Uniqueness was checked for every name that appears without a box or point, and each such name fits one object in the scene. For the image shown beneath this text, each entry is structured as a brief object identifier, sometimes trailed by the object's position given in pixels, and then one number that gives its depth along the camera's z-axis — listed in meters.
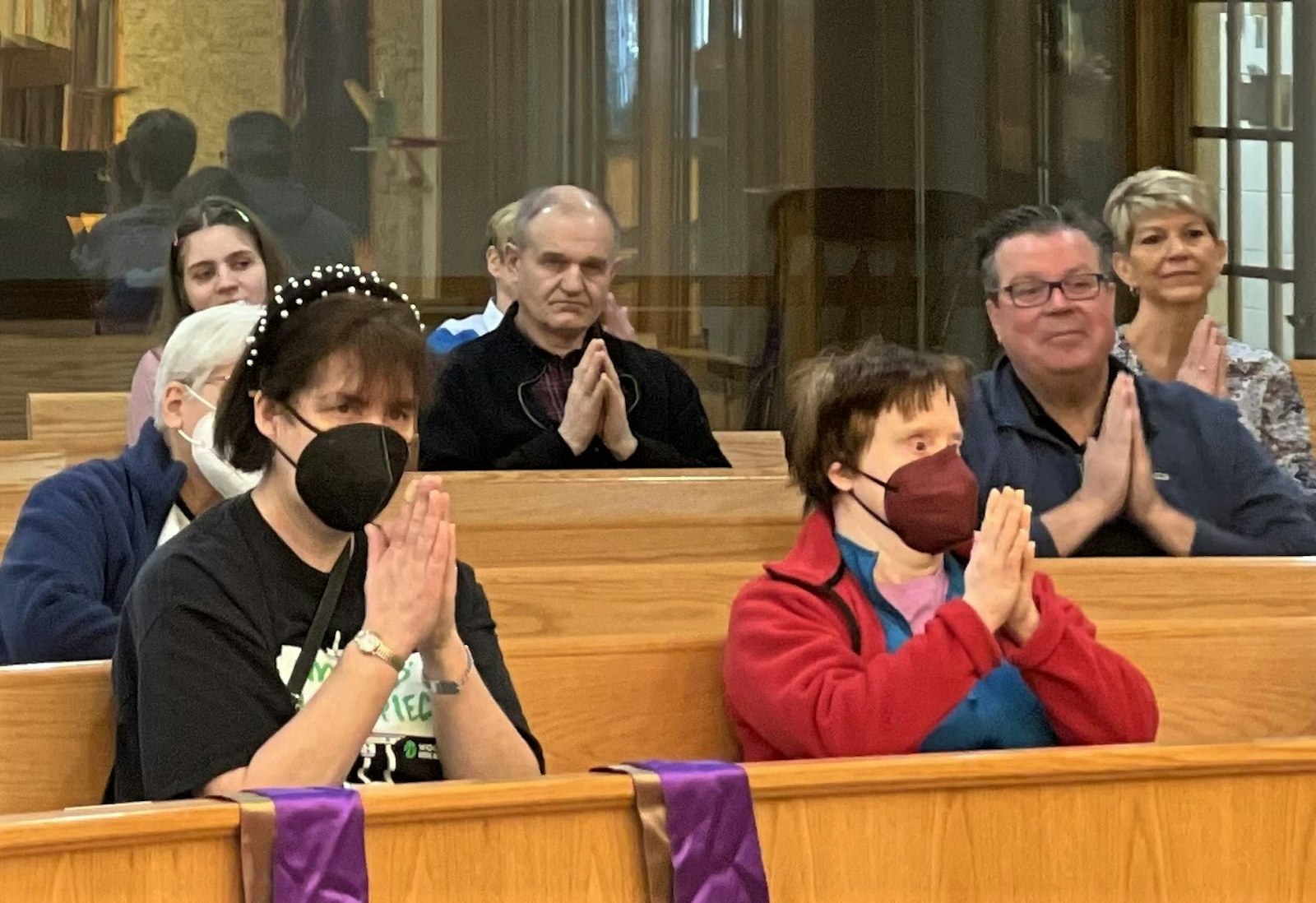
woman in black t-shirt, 3.99
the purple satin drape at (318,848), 3.37
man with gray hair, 8.14
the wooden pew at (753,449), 9.39
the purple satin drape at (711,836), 3.62
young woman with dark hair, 8.07
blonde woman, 8.03
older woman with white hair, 5.25
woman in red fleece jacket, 4.46
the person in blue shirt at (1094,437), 6.35
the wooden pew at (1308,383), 9.52
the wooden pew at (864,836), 3.33
